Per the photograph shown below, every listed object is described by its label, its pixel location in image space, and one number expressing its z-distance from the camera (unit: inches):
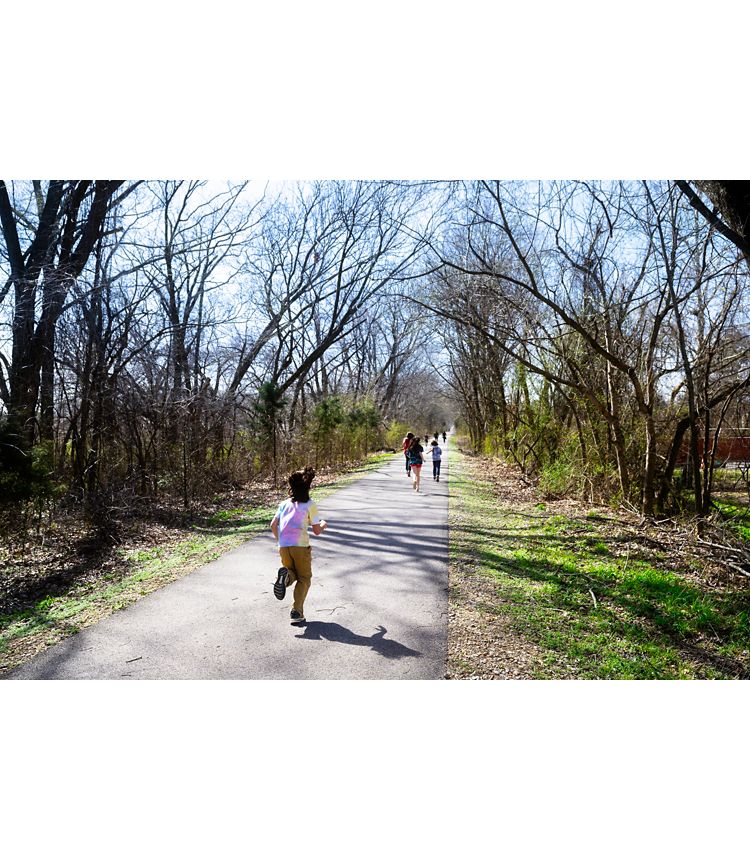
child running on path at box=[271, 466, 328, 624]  168.6
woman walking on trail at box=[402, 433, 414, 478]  571.8
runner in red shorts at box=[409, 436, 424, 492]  533.3
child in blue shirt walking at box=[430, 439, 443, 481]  633.6
